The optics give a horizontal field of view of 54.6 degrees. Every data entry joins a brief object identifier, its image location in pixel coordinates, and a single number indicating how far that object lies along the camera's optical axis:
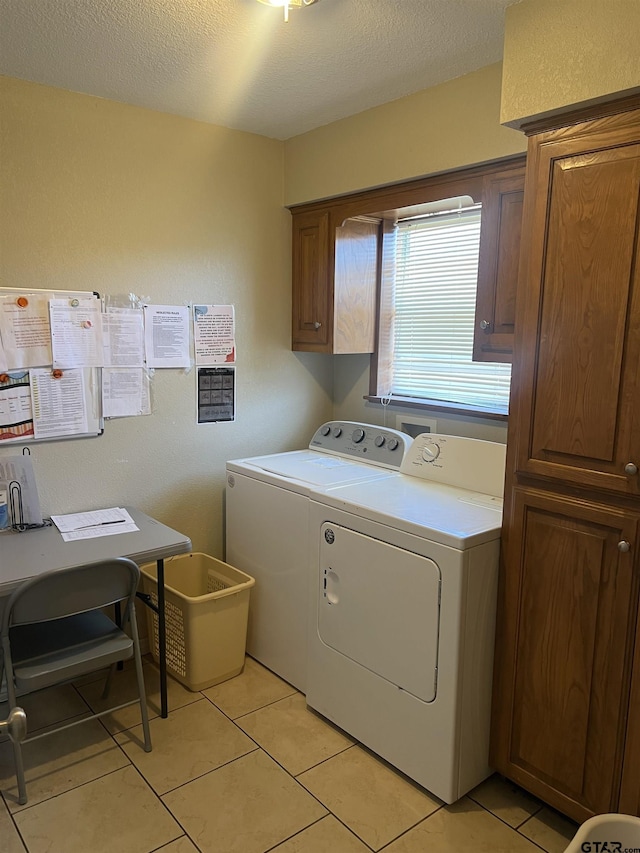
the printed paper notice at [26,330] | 2.37
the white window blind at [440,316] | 2.74
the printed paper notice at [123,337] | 2.63
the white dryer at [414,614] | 1.93
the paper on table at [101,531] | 2.36
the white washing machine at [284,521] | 2.55
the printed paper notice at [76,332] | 2.48
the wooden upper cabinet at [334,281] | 2.97
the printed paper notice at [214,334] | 2.90
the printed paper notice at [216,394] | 2.96
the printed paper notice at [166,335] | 2.74
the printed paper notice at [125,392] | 2.65
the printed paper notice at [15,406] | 2.39
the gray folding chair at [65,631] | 1.94
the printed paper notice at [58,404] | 2.47
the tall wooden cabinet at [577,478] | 1.64
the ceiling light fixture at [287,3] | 1.72
